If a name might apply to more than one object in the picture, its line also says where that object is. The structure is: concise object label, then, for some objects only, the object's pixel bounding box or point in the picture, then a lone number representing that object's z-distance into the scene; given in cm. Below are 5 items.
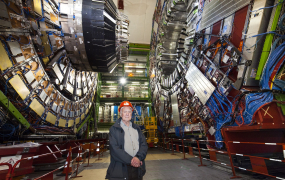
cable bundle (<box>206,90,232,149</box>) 333
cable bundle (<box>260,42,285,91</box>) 227
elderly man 142
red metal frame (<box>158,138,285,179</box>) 260
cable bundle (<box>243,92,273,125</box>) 254
